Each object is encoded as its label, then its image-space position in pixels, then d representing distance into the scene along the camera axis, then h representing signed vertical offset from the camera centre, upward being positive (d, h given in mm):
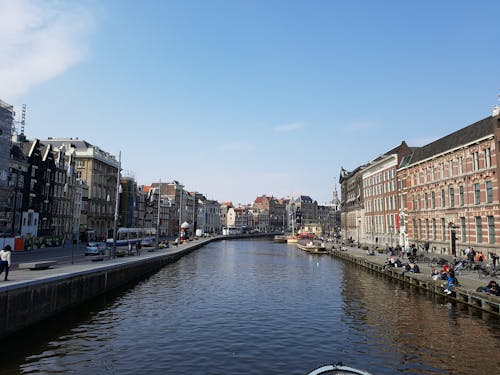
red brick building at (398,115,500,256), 41312 +4979
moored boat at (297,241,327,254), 88188 -4896
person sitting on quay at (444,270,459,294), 28884 -4170
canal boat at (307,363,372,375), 10732 -4111
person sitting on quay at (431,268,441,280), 32719 -4056
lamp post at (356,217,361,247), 99275 +1406
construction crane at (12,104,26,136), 78769 +22302
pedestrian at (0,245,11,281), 21344 -2061
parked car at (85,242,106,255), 49581 -3229
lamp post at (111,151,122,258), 43506 -2369
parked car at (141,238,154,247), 82162 -3828
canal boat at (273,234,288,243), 154500 -4854
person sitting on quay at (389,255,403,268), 43812 -4063
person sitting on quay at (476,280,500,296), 24859 -4010
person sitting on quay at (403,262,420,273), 37988 -4073
